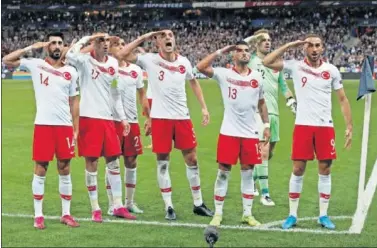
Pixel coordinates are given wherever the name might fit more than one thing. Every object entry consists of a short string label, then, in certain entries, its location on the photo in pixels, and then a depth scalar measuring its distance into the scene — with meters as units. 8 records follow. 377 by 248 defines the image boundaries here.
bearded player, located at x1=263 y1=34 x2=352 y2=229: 9.48
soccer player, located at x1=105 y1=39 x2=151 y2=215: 10.49
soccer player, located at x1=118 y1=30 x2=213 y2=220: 10.11
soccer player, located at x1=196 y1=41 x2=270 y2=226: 9.55
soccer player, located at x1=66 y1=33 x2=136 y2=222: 9.65
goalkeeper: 11.31
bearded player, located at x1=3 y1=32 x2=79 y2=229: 9.23
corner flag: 9.27
